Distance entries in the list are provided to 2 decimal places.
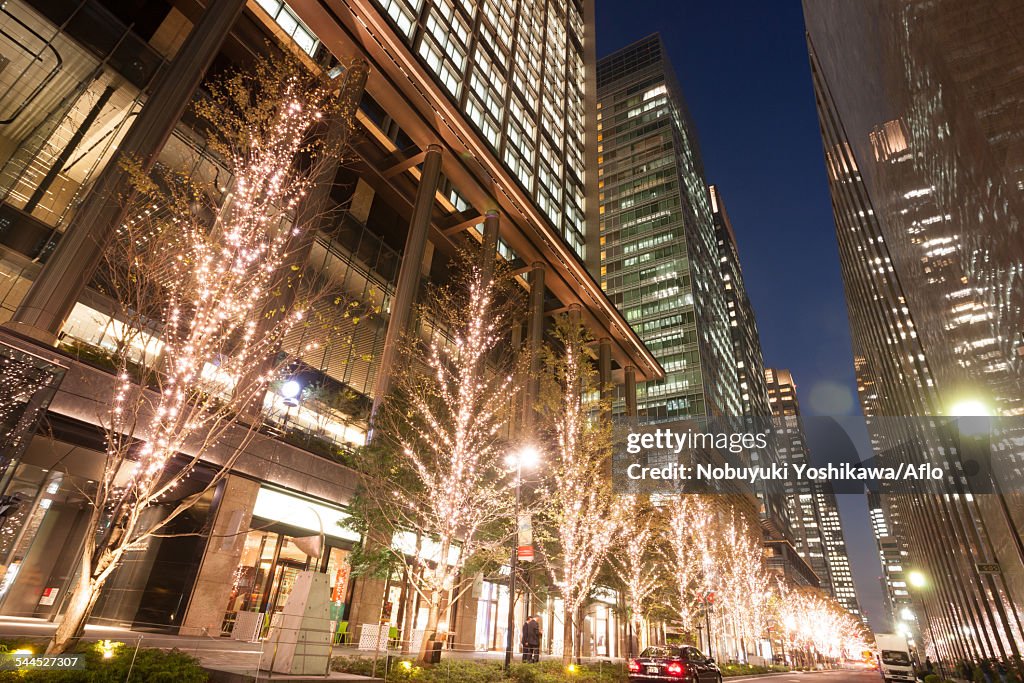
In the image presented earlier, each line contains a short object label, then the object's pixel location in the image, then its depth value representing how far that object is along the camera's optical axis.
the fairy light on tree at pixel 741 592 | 47.28
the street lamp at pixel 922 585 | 55.14
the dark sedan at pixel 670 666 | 18.28
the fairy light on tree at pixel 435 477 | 17.05
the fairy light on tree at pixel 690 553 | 36.12
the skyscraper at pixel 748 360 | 115.94
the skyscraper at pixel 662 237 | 80.69
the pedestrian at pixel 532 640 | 19.70
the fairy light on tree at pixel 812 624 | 73.75
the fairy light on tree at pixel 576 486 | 23.05
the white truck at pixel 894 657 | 33.91
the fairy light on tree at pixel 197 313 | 9.12
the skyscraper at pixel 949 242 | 9.06
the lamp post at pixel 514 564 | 15.55
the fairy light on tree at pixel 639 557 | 30.05
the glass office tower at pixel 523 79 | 35.06
